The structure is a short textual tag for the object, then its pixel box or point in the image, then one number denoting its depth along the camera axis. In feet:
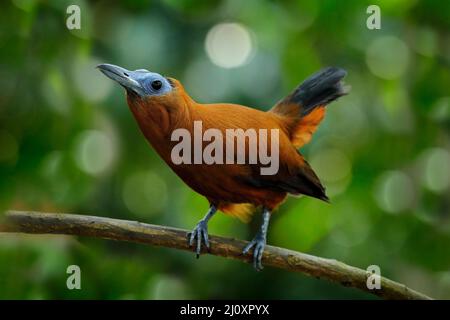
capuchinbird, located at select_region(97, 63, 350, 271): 5.29
